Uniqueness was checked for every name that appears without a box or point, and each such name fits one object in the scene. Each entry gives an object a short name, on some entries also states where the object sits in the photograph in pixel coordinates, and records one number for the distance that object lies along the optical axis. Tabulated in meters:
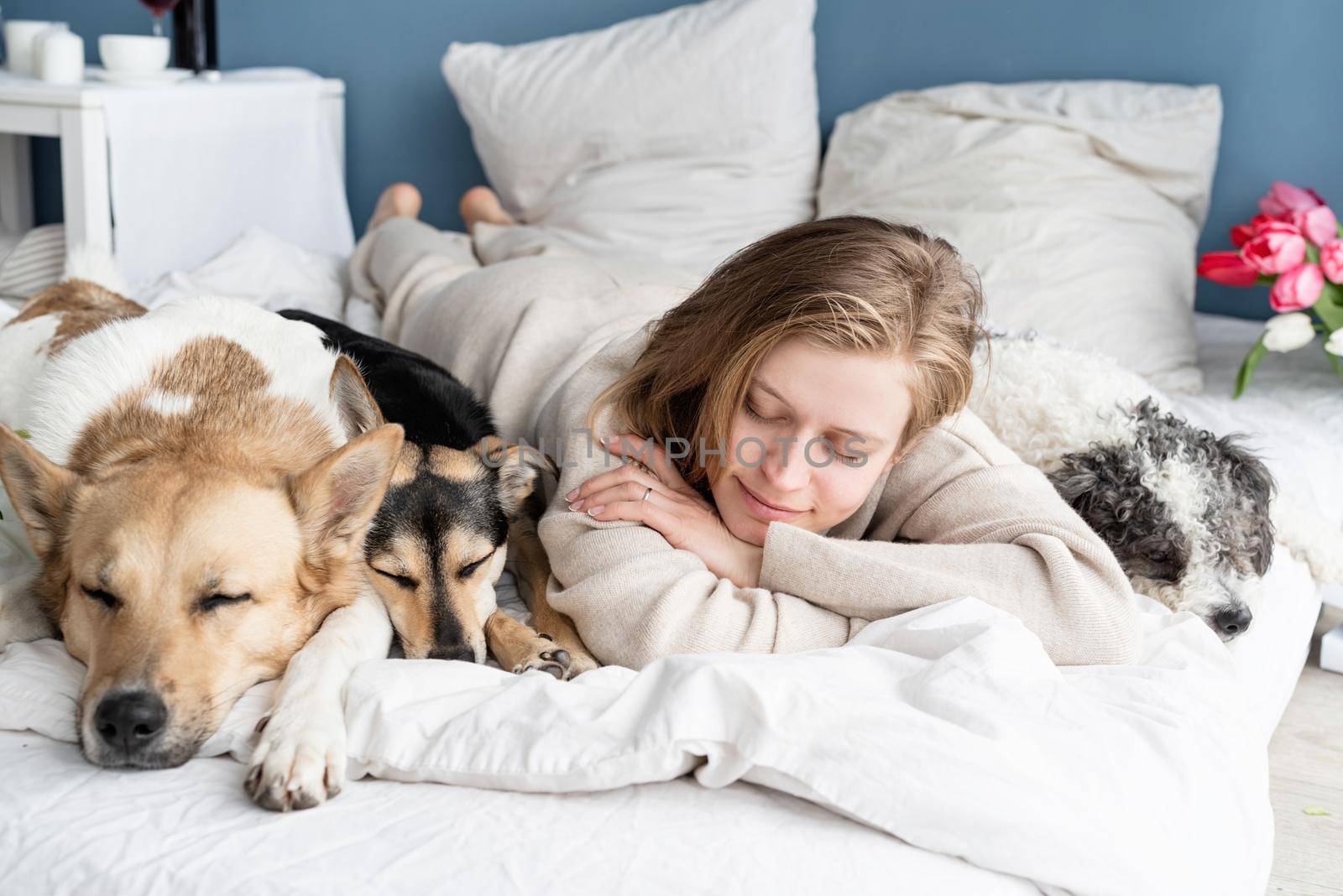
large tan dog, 1.23
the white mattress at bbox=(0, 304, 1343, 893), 1.06
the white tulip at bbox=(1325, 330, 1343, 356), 2.61
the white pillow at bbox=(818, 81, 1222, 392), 2.87
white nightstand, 3.20
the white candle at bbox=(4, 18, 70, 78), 3.61
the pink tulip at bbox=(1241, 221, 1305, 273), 2.71
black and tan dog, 1.57
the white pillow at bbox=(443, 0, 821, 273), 3.43
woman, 1.54
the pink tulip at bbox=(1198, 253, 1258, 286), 2.87
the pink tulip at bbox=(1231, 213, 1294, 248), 2.80
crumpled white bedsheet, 1.13
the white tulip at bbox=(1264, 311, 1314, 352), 2.70
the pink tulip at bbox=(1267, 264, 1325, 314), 2.71
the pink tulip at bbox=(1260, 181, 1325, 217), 2.88
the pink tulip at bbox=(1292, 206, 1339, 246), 2.76
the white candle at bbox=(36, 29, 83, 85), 3.41
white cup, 3.43
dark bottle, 3.97
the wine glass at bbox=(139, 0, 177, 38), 3.58
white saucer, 3.47
